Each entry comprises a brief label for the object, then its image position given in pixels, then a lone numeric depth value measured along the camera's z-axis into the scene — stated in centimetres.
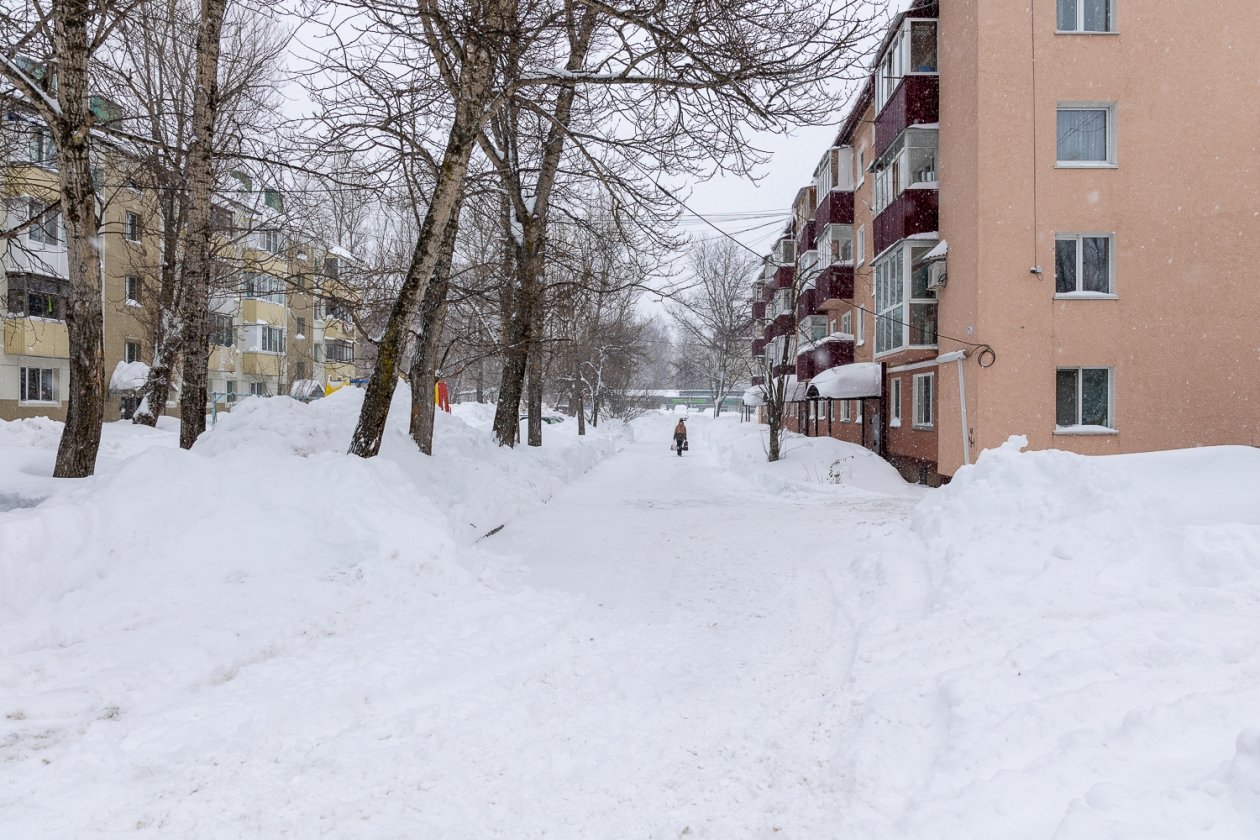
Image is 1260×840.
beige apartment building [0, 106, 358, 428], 1183
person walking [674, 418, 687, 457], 2908
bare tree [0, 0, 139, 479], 683
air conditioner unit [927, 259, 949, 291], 1589
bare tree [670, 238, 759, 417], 3884
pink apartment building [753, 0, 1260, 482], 1413
